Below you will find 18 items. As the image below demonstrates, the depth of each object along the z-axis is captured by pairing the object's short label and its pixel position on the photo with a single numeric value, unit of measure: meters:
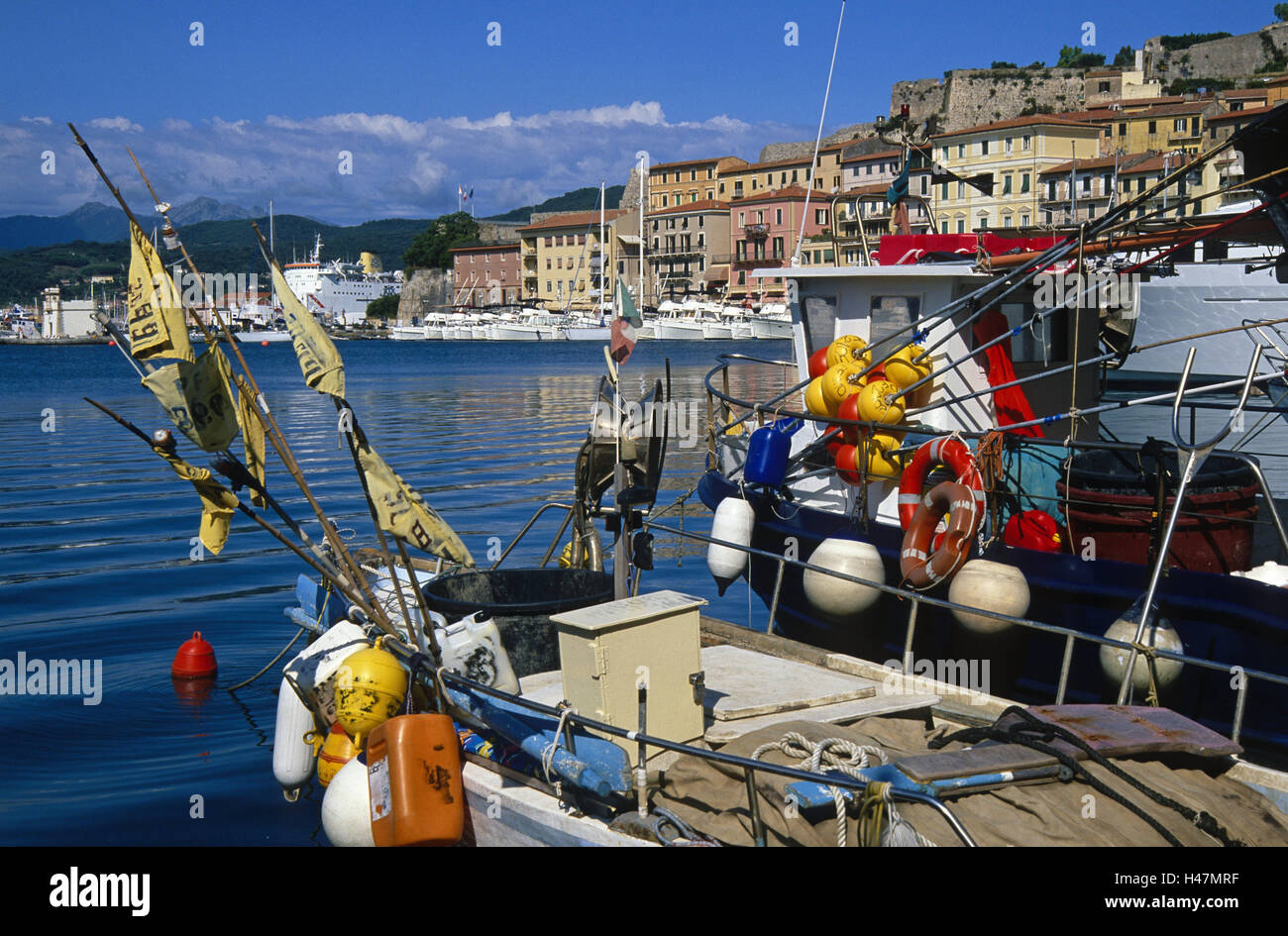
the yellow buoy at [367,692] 6.51
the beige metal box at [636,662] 5.47
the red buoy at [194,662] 10.55
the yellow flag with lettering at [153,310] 6.16
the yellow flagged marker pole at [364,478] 5.93
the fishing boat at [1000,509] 7.34
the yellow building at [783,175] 96.62
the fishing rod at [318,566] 6.27
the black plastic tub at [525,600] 7.25
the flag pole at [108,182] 6.38
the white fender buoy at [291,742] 7.40
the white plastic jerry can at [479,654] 6.50
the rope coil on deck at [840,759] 4.67
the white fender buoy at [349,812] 5.90
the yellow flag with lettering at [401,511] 6.13
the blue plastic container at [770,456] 10.32
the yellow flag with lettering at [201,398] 6.25
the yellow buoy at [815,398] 9.80
